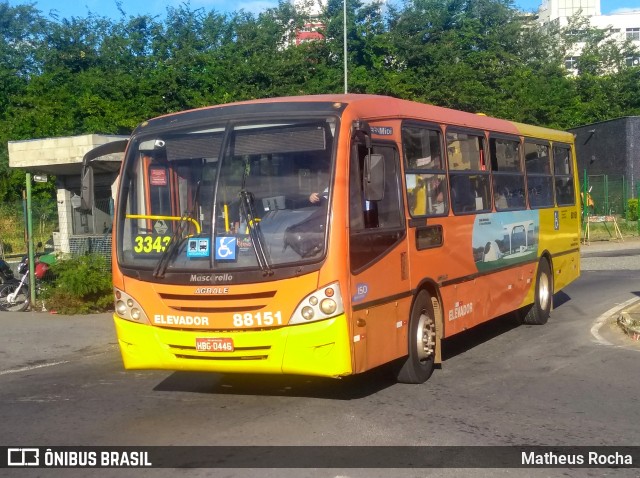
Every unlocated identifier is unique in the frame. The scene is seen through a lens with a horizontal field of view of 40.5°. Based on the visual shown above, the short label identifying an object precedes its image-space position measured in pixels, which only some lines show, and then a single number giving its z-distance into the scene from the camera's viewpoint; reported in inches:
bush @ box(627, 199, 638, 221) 1413.3
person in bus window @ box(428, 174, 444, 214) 387.5
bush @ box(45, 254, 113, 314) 613.3
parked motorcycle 645.9
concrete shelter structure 690.8
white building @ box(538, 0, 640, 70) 3850.9
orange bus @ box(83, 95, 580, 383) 307.0
